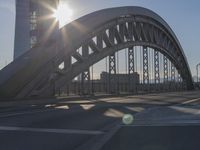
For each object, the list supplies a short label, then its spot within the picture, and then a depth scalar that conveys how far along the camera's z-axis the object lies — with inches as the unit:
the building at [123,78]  1647.2
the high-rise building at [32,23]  1236.5
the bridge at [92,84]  264.1
